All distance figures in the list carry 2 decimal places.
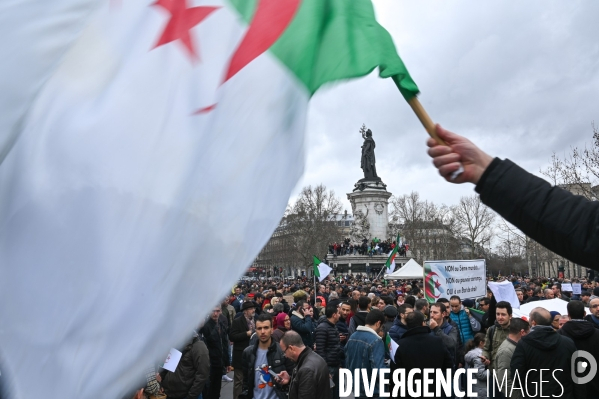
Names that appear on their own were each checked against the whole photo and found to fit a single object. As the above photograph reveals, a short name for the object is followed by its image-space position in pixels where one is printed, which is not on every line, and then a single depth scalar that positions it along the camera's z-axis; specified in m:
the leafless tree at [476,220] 68.76
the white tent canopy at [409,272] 25.10
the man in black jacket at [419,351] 6.19
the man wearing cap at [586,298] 12.96
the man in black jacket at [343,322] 9.49
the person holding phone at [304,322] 9.43
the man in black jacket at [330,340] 8.11
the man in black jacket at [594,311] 8.17
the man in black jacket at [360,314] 8.57
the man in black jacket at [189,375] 6.77
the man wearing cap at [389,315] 9.22
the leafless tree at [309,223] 76.12
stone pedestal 58.62
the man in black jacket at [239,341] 9.73
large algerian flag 1.61
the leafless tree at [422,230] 76.81
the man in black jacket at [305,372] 5.22
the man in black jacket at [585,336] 5.93
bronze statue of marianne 62.25
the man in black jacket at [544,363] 5.71
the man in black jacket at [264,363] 6.15
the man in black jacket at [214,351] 9.12
